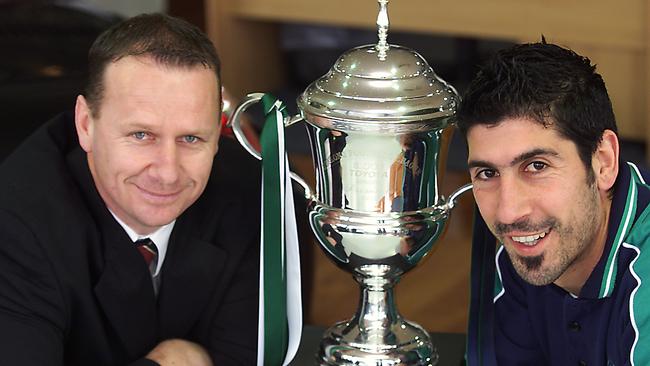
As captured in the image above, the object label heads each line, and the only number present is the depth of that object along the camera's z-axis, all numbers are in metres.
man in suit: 2.40
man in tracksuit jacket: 2.23
